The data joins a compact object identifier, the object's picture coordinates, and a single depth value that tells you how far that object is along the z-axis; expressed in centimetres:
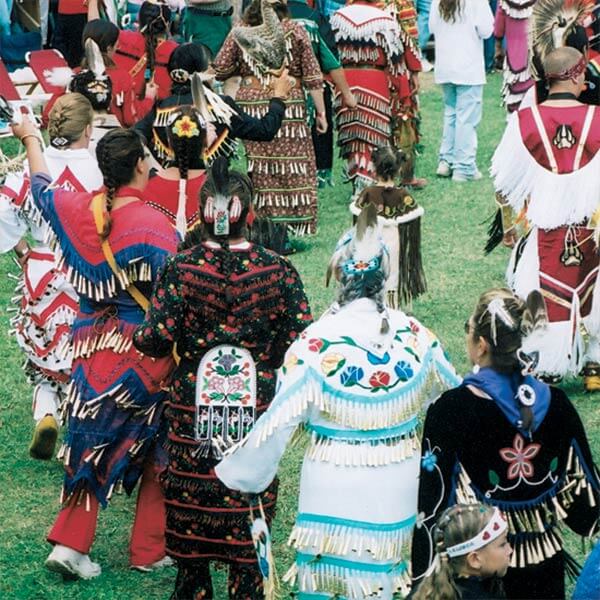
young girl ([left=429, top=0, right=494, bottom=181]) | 1945
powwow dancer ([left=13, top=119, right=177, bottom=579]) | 846
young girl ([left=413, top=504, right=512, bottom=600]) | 609
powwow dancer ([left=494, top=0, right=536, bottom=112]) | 1856
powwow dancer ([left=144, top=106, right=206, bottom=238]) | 946
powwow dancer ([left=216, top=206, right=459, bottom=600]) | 693
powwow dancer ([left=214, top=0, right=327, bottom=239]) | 1541
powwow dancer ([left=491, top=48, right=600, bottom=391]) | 1118
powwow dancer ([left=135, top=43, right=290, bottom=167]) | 1091
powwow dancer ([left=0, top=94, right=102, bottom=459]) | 981
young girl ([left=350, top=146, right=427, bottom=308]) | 1227
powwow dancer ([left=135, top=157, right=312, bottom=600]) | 761
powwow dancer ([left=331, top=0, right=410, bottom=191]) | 1744
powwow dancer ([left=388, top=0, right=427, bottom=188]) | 1800
